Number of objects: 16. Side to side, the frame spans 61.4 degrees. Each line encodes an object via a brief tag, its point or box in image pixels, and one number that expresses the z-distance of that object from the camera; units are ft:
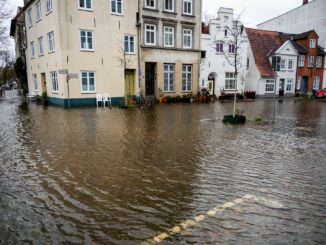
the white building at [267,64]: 109.29
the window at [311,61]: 122.11
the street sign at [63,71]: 68.39
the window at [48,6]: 70.50
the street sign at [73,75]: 69.21
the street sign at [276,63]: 40.06
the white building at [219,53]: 97.45
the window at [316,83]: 125.49
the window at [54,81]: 73.94
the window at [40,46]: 80.49
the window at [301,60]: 120.36
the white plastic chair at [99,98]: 72.38
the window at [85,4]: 69.21
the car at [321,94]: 108.14
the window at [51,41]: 72.08
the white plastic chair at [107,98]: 73.18
